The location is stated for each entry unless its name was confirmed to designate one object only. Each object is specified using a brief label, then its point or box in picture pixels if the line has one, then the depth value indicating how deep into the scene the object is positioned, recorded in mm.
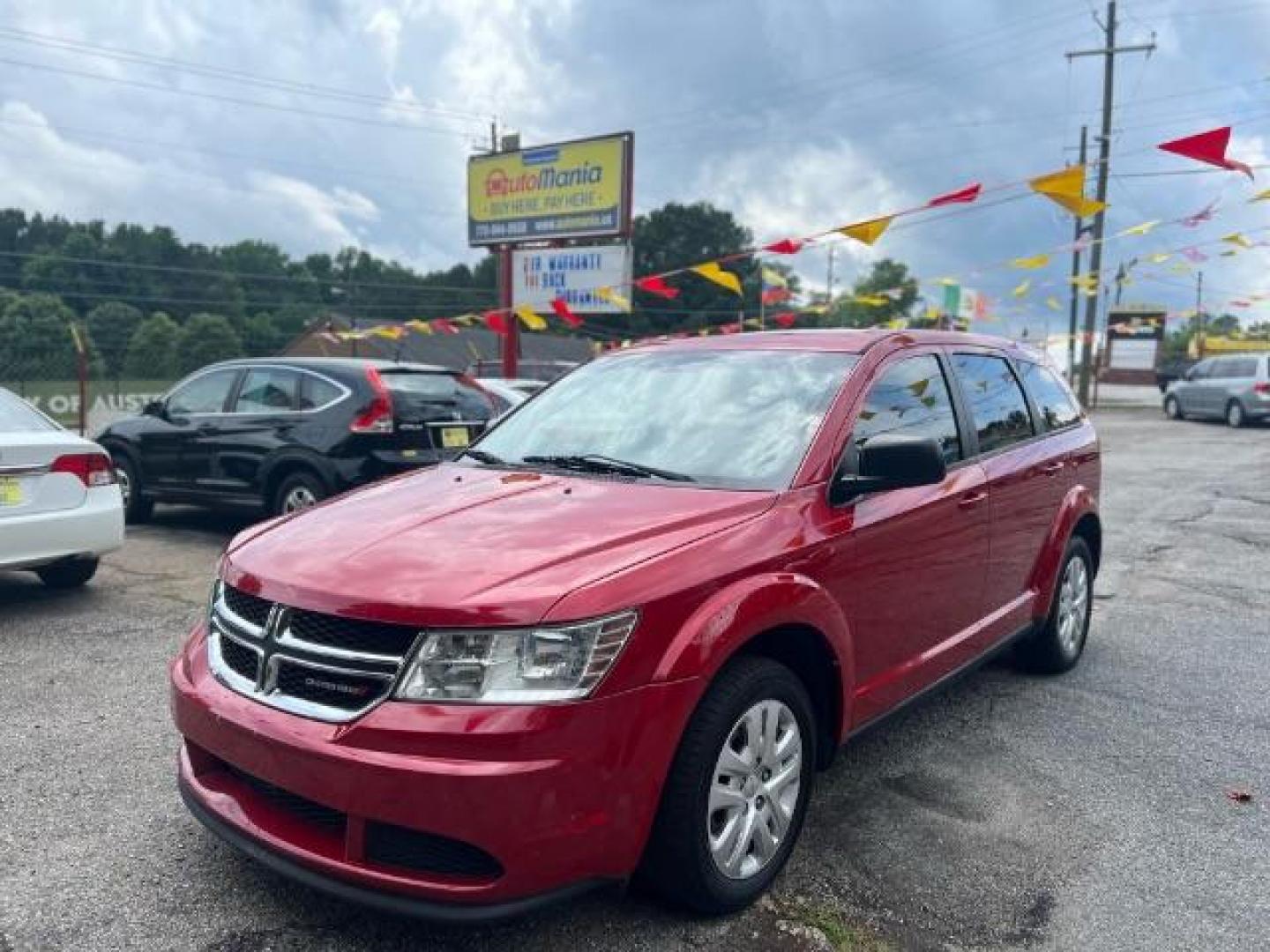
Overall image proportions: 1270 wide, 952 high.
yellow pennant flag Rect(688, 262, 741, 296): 12750
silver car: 22516
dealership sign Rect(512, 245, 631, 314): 19047
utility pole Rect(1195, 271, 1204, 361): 51206
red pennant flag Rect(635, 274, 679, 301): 15000
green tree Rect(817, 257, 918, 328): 66625
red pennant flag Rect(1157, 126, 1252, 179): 7777
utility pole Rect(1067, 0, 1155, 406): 28553
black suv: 7633
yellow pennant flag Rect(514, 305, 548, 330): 17953
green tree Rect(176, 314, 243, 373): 40447
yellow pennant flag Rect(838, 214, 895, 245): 9430
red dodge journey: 2346
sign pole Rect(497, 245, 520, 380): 19219
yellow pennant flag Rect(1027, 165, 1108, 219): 8695
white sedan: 5578
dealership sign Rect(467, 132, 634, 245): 18609
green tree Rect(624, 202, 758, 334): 68375
